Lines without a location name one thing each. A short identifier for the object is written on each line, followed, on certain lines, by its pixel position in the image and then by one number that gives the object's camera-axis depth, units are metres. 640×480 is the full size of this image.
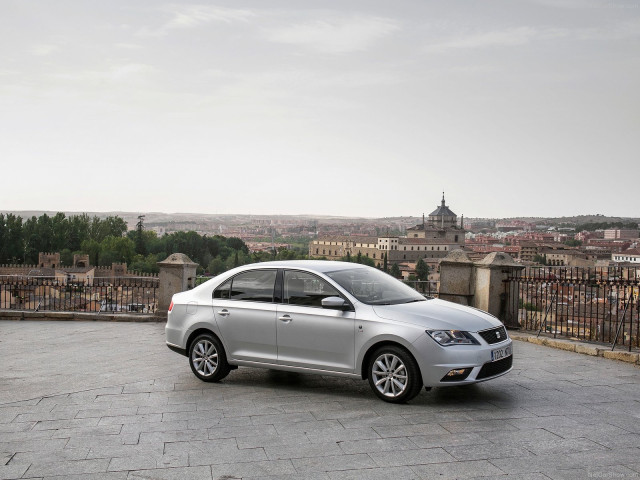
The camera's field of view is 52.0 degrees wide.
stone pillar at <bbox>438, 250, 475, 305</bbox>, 12.60
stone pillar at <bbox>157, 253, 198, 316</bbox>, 13.95
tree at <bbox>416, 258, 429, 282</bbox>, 94.95
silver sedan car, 6.38
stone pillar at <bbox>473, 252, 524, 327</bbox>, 12.21
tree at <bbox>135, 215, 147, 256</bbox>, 145.00
